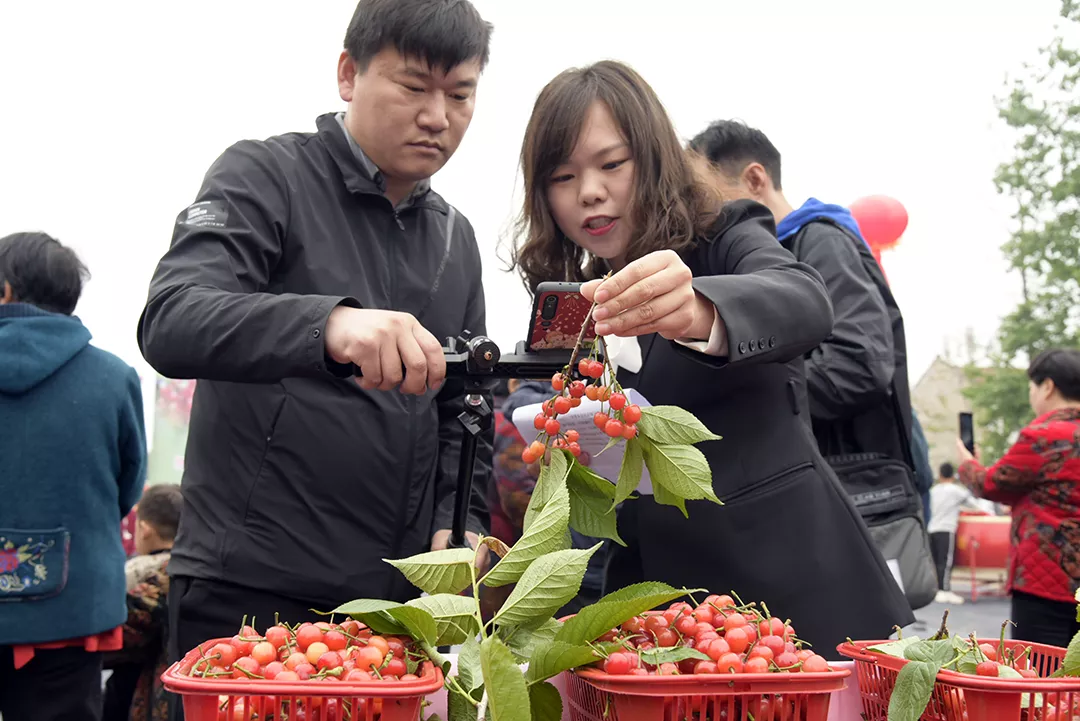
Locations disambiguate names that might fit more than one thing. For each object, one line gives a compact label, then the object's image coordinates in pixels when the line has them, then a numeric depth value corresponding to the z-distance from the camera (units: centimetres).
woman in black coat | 148
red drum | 1245
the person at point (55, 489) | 275
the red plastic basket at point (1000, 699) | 107
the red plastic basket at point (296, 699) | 96
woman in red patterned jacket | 370
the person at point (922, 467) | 322
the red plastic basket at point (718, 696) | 103
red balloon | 658
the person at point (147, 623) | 349
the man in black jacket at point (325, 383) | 176
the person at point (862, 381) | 256
